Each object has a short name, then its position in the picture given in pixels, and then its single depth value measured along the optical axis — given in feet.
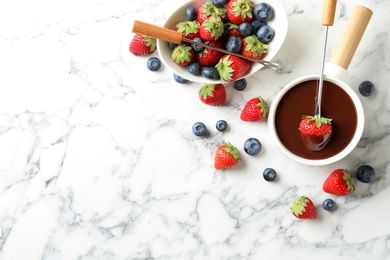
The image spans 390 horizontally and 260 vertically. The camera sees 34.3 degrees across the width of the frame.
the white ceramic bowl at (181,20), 4.48
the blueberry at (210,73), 4.50
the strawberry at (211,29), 4.40
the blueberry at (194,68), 4.55
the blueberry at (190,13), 4.56
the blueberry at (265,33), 4.48
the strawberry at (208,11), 4.49
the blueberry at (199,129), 4.75
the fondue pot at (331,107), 4.38
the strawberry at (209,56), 4.51
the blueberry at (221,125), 4.75
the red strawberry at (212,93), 4.65
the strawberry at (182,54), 4.50
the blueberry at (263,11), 4.49
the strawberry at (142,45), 4.75
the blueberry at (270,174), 4.69
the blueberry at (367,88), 4.64
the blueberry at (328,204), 4.64
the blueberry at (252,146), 4.70
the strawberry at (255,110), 4.63
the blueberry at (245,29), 4.49
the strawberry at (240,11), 4.46
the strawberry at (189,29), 4.50
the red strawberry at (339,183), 4.55
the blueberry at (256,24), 4.54
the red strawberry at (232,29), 4.55
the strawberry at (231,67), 4.44
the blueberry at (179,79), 4.77
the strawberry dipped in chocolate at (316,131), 4.27
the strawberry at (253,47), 4.45
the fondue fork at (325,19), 4.32
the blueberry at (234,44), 4.47
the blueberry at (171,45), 4.57
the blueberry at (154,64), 4.81
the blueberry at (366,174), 4.59
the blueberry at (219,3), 4.55
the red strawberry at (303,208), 4.59
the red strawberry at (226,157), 4.67
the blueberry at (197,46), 4.51
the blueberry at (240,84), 4.75
